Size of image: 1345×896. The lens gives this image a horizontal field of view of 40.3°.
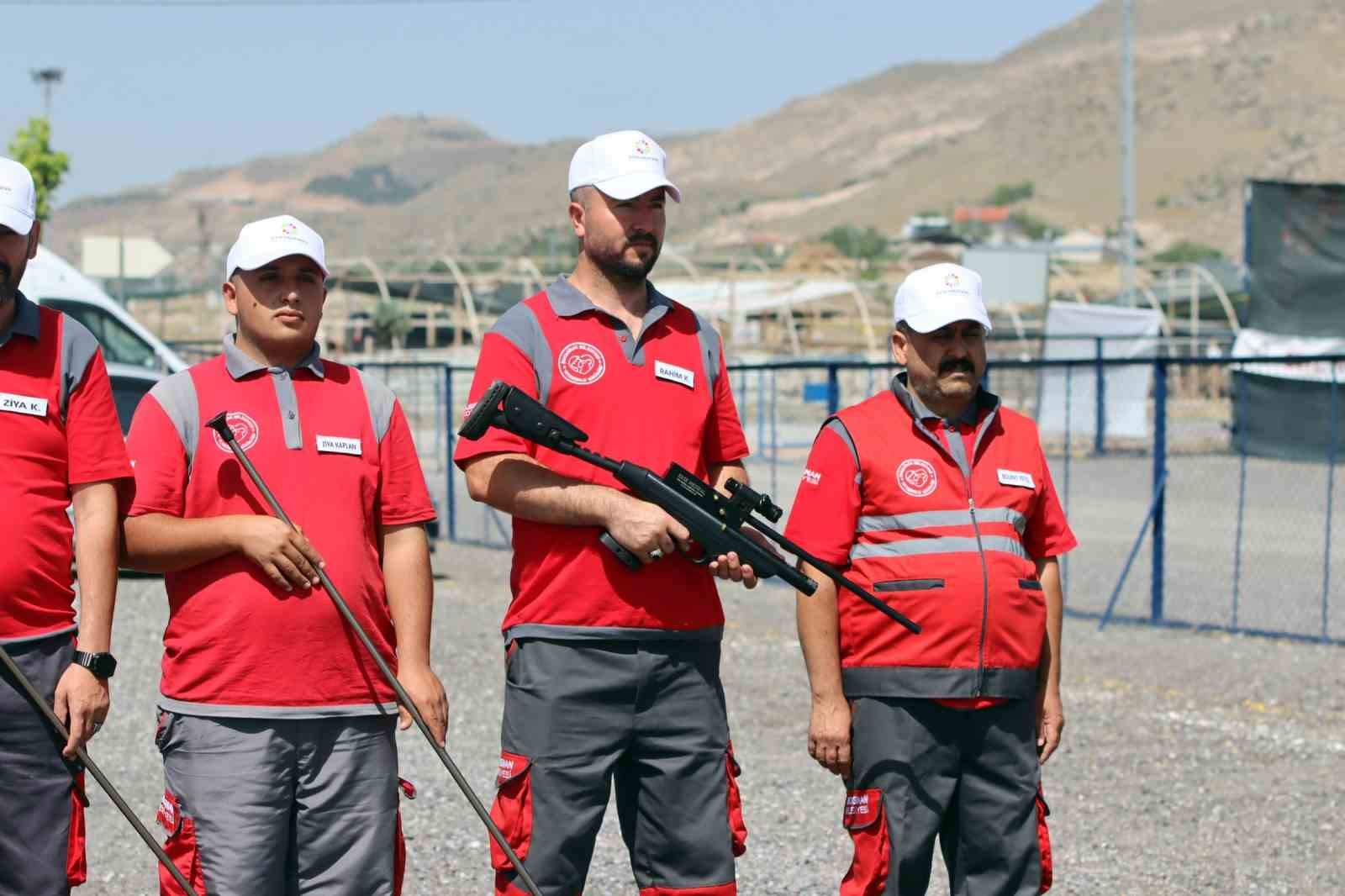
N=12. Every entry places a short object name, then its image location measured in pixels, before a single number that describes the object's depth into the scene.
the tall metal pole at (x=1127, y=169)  33.31
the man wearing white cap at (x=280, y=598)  4.04
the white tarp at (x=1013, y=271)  29.16
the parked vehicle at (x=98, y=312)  15.07
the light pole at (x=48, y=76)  52.31
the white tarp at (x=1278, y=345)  22.88
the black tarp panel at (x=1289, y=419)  20.09
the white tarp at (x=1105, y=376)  23.89
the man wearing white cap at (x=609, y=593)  4.29
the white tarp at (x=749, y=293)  38.47
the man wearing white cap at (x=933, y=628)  4.45
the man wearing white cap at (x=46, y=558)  3.96
